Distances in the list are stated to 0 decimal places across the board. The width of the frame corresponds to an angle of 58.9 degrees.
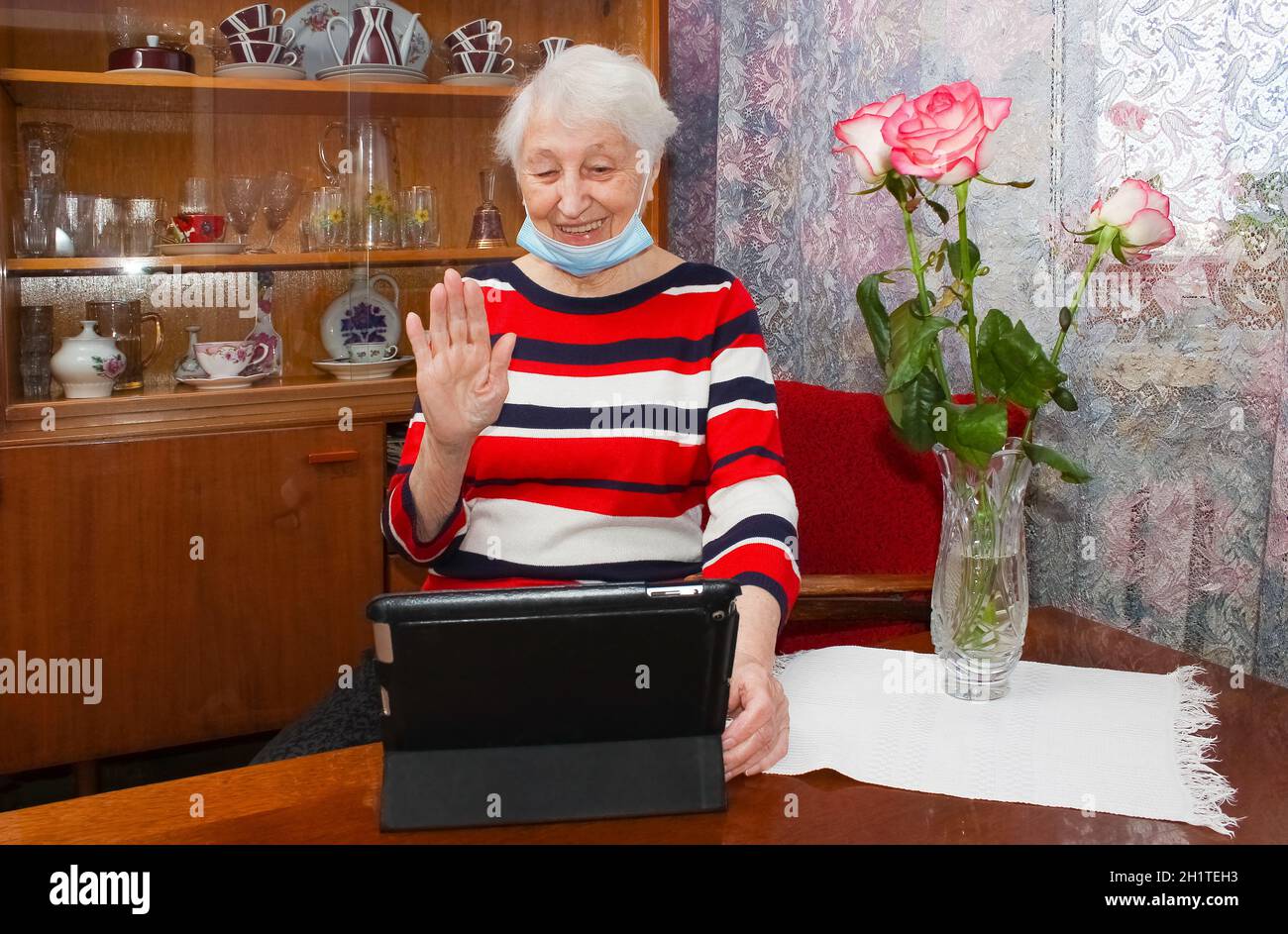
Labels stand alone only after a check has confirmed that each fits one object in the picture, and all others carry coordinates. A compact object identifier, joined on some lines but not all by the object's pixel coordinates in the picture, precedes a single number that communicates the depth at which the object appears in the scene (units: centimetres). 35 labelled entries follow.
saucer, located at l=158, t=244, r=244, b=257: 231
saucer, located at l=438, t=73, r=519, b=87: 256
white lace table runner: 92
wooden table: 83
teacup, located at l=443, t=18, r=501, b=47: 254
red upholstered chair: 166
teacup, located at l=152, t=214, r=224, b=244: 231
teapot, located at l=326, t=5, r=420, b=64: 242
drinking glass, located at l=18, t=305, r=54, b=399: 218
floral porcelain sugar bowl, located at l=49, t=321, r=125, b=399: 222
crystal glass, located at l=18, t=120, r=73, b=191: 216
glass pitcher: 248
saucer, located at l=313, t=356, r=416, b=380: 247
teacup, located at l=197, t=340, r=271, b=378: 236
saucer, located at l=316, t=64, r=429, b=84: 242
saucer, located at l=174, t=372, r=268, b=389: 234
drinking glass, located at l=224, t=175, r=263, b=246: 238
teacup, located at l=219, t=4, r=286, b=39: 233
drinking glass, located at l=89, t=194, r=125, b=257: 225
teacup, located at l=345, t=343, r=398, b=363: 250
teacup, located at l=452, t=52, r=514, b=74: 255
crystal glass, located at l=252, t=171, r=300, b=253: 242
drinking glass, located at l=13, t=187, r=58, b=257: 215
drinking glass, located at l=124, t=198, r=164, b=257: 229
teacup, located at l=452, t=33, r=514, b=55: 254
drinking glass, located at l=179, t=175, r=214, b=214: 234
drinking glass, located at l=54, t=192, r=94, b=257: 221
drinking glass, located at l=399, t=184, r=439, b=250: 256
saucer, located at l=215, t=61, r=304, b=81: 234
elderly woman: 140
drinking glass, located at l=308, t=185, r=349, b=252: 247
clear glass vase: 109
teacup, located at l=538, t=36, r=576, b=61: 261
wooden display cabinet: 215
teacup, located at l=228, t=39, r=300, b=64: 234
